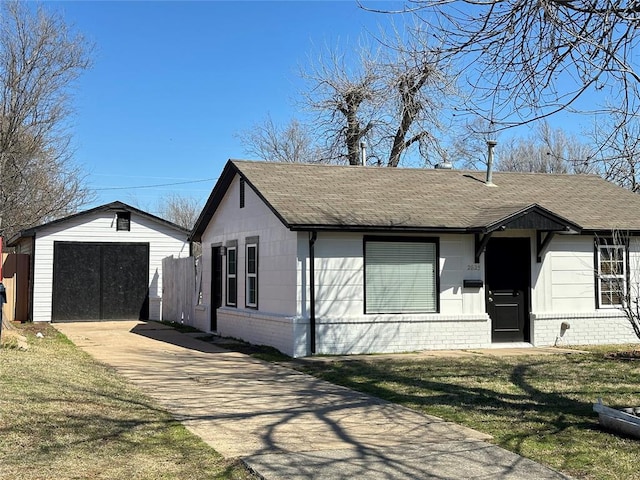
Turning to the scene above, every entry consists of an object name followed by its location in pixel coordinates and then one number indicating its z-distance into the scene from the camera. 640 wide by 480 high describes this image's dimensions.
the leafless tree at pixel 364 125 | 28.80
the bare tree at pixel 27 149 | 23.14
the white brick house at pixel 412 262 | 13.86
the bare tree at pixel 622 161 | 7.62
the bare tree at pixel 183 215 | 60.04
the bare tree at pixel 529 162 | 36.75
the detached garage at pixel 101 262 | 22.20
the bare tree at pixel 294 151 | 40.27
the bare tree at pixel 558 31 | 7.23
